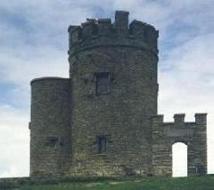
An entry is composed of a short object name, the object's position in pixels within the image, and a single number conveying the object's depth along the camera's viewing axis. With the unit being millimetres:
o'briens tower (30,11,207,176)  45062
